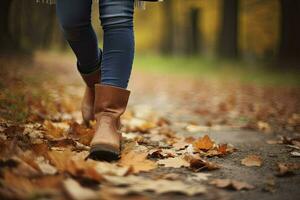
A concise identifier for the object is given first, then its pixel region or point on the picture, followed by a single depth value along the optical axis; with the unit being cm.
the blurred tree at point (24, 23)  855
